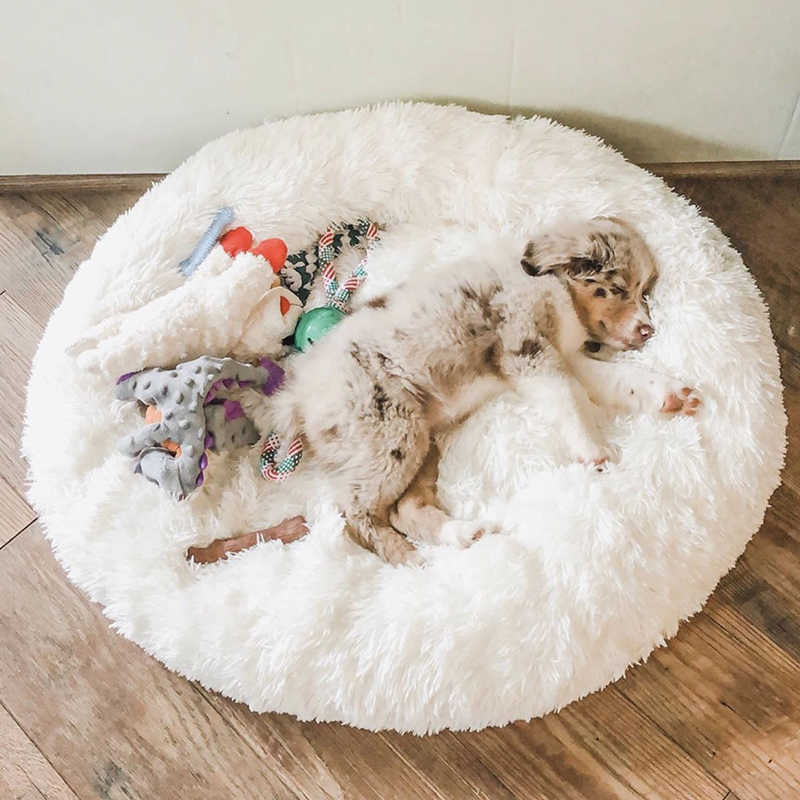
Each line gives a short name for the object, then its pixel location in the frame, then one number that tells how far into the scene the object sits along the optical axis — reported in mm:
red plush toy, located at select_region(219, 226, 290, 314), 2117
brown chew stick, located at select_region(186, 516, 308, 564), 1846
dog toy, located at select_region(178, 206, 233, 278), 2129
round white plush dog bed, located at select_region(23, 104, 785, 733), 1665
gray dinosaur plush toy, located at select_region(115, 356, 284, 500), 1829
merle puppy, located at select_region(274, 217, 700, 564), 1833
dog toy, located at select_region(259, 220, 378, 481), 1902
